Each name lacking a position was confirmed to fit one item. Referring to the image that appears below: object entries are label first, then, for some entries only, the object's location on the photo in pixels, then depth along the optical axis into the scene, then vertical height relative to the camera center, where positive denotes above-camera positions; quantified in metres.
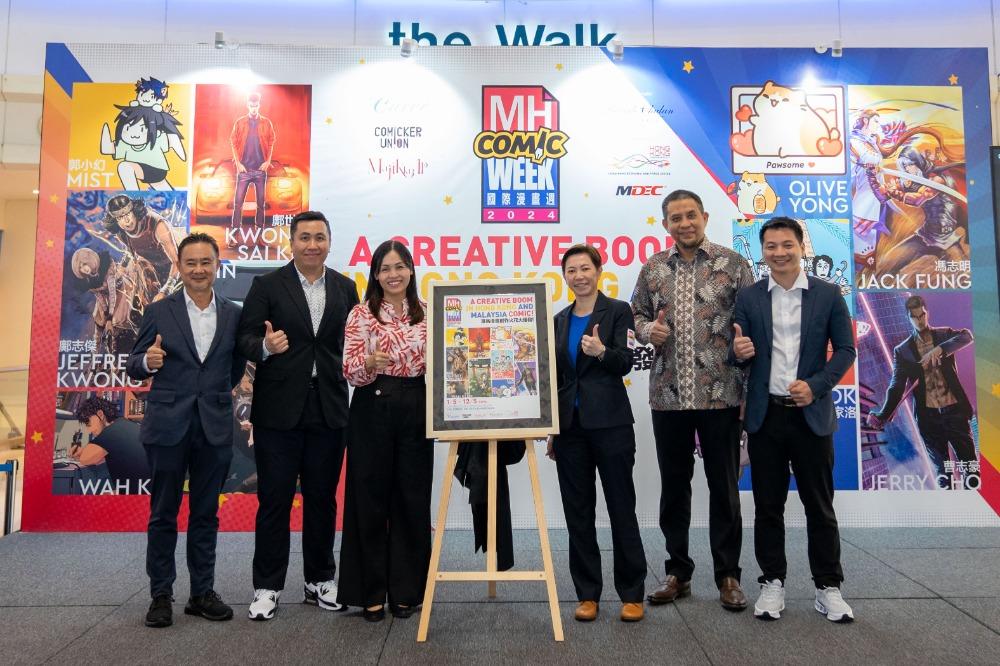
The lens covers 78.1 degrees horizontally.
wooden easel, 2.47 -0.78
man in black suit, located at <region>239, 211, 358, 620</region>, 2.78 -0.18
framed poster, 2.56 +0.02
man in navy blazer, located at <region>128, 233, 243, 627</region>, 2.70 -0.25
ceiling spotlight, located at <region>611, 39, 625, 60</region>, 4.49 +2.30
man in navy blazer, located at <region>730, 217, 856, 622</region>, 2.70 -0.15
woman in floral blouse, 2.69 -0.42
